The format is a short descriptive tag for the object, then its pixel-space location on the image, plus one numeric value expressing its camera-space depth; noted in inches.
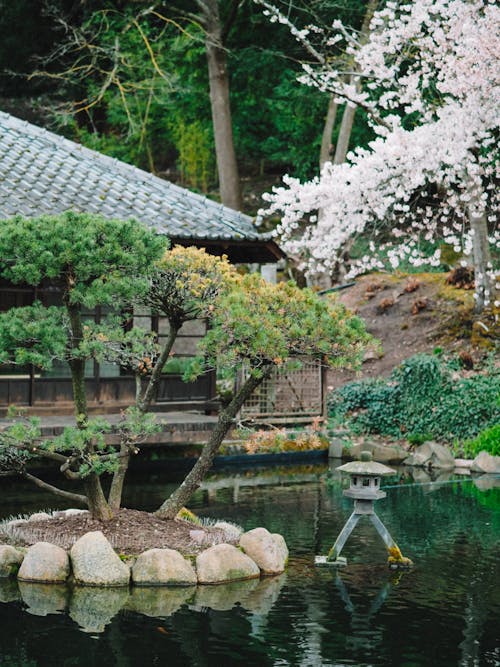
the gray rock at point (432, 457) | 753.6
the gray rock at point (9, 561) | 386.0
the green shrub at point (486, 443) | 748.6
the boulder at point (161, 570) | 374.9
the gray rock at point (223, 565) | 381.1
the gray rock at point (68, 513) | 426.0
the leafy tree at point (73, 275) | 366.6
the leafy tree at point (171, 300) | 398.9
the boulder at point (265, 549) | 398.9
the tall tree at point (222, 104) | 1027.9
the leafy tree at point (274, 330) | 383.6
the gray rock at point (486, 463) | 729.6
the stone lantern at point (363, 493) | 400.2
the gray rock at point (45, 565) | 374.6
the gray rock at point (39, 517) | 436.1
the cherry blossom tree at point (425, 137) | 716.7
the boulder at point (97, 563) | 371.2
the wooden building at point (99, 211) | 637.3
